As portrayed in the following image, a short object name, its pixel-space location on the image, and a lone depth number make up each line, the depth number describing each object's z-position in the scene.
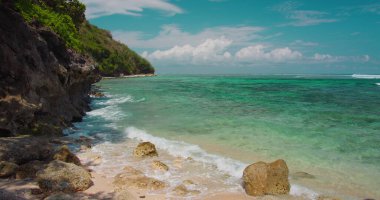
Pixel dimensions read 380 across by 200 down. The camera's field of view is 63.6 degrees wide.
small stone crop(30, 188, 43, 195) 7.67
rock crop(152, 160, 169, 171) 10.68
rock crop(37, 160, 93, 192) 8.04
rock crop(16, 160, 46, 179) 8.55
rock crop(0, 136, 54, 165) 8.98
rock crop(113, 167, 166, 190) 9.02
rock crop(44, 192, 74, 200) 7.03
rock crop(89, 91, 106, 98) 37.81
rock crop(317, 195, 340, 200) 8.36
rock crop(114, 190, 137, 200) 8.07
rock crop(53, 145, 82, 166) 10.05
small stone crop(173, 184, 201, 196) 8.67
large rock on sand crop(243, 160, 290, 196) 8.82
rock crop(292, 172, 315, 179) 10.32
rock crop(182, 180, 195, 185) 9.40
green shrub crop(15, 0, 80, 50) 14.14
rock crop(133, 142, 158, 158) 12.24
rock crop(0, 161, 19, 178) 8.34
